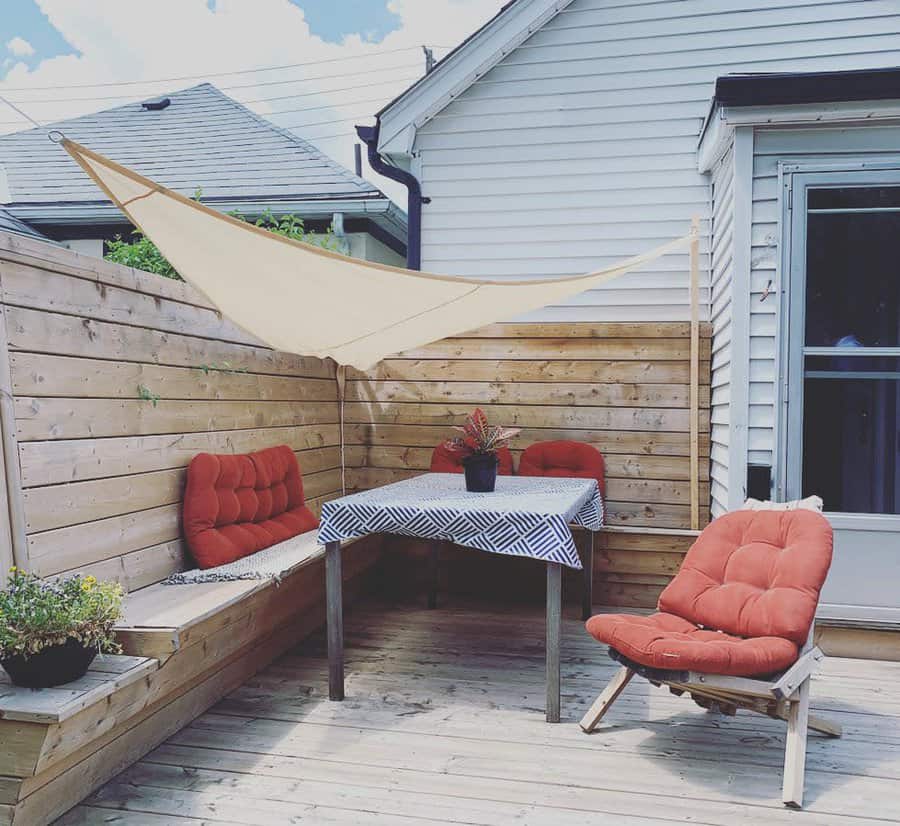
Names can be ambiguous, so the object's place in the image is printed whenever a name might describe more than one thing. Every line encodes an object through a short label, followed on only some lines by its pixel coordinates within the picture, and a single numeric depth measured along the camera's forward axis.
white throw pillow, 3.06
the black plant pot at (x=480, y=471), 3.67
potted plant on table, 3.67
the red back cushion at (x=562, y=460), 4.69
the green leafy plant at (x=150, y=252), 5.68
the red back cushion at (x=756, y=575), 2.72
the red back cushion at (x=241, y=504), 3.27
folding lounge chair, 2.52
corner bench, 2.04
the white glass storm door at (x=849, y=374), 3.58
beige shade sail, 2.54
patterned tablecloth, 2.93
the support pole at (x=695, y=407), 4.54
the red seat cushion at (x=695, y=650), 2.51
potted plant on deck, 2.09
